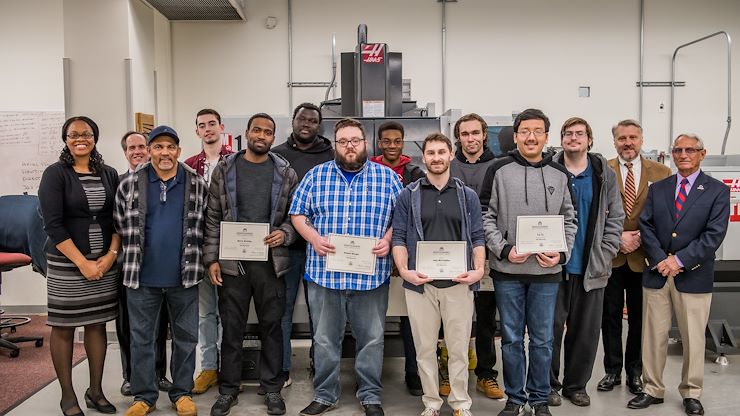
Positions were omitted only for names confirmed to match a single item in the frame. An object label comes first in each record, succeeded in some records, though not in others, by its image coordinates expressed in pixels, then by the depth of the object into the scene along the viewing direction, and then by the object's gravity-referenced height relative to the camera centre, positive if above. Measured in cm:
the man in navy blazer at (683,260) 328 -49
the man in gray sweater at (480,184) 347 -7
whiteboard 584 +28
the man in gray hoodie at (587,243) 333 -40
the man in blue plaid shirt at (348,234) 313 -39
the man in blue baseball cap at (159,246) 312 -40
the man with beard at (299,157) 353 +9
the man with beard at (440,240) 305 -44
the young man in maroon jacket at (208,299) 374 -81
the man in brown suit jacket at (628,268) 358 -59
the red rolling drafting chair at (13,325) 454 -128
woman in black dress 306 -39
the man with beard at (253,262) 328 -45
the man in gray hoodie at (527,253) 306 -41
